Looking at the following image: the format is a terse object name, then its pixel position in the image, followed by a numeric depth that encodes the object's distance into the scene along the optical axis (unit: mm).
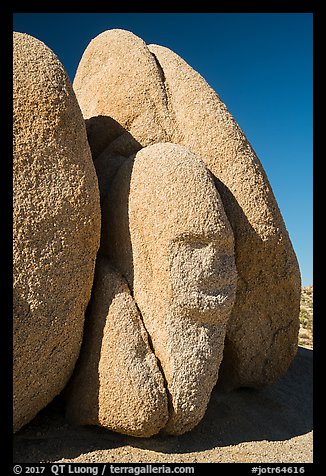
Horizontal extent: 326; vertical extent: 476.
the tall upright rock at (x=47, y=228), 4383
